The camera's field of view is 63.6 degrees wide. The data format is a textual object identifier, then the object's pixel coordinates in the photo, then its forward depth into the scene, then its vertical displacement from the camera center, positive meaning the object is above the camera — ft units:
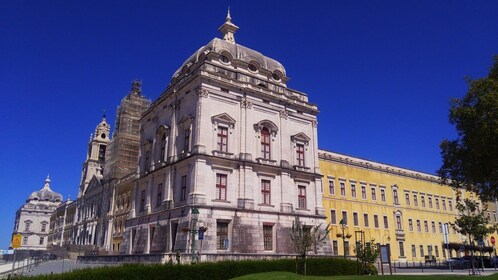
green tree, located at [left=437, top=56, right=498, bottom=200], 81.15 +24.05
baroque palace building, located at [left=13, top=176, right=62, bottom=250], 449.48 +35.47
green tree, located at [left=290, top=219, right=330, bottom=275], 89.15 +3.42
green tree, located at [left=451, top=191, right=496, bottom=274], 143.23 +11.08
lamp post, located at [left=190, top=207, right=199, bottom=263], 89.90 +6.51
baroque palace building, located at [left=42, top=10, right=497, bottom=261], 111.24 +26.82
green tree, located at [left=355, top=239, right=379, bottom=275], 99.55 -0.18
